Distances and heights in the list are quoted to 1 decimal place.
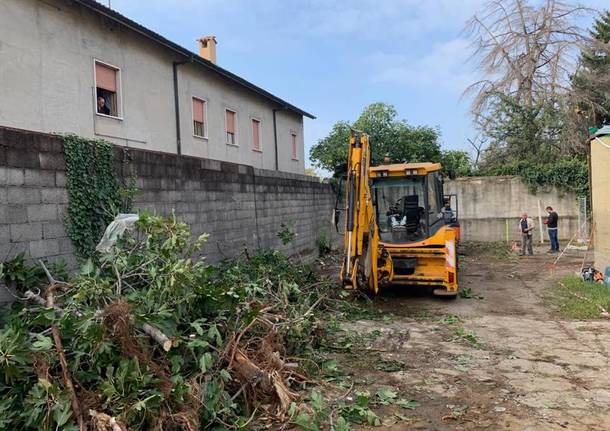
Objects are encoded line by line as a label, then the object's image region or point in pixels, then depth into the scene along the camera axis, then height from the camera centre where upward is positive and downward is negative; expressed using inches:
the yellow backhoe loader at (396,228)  289.9 -11.2
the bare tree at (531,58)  892.0 +283.4
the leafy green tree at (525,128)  863.7 +147.1
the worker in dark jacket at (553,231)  626.2 -29.8
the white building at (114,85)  376.8 +136.8
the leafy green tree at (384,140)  860.6 +131.6
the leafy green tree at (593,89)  896.3 +225.9
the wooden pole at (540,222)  746.6 -21.3
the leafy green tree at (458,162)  921.1 +100.8
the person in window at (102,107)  461.6 +109.5
